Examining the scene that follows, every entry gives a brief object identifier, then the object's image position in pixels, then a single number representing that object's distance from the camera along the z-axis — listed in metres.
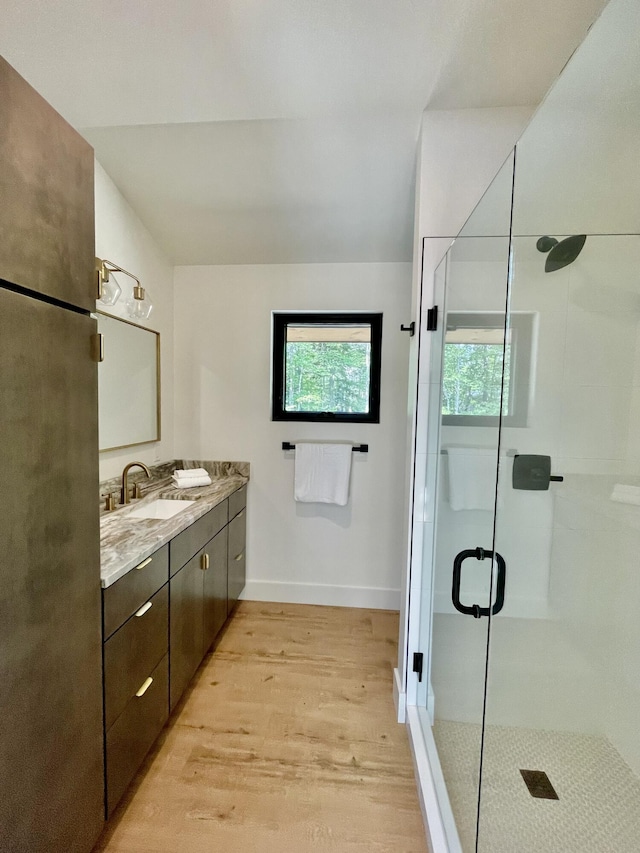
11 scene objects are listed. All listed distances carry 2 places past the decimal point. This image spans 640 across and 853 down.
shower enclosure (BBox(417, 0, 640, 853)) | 1.09
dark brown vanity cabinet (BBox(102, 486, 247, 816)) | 1.10
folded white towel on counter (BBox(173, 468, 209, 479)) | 2.20
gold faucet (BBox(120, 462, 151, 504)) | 1.84
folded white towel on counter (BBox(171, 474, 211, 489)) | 2.15
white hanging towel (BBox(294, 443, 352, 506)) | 2.38
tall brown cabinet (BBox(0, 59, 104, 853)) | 0.73
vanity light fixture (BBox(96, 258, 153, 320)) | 1.56
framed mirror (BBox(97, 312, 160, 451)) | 1.81
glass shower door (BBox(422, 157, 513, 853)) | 1.17
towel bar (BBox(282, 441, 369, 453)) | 2.42
